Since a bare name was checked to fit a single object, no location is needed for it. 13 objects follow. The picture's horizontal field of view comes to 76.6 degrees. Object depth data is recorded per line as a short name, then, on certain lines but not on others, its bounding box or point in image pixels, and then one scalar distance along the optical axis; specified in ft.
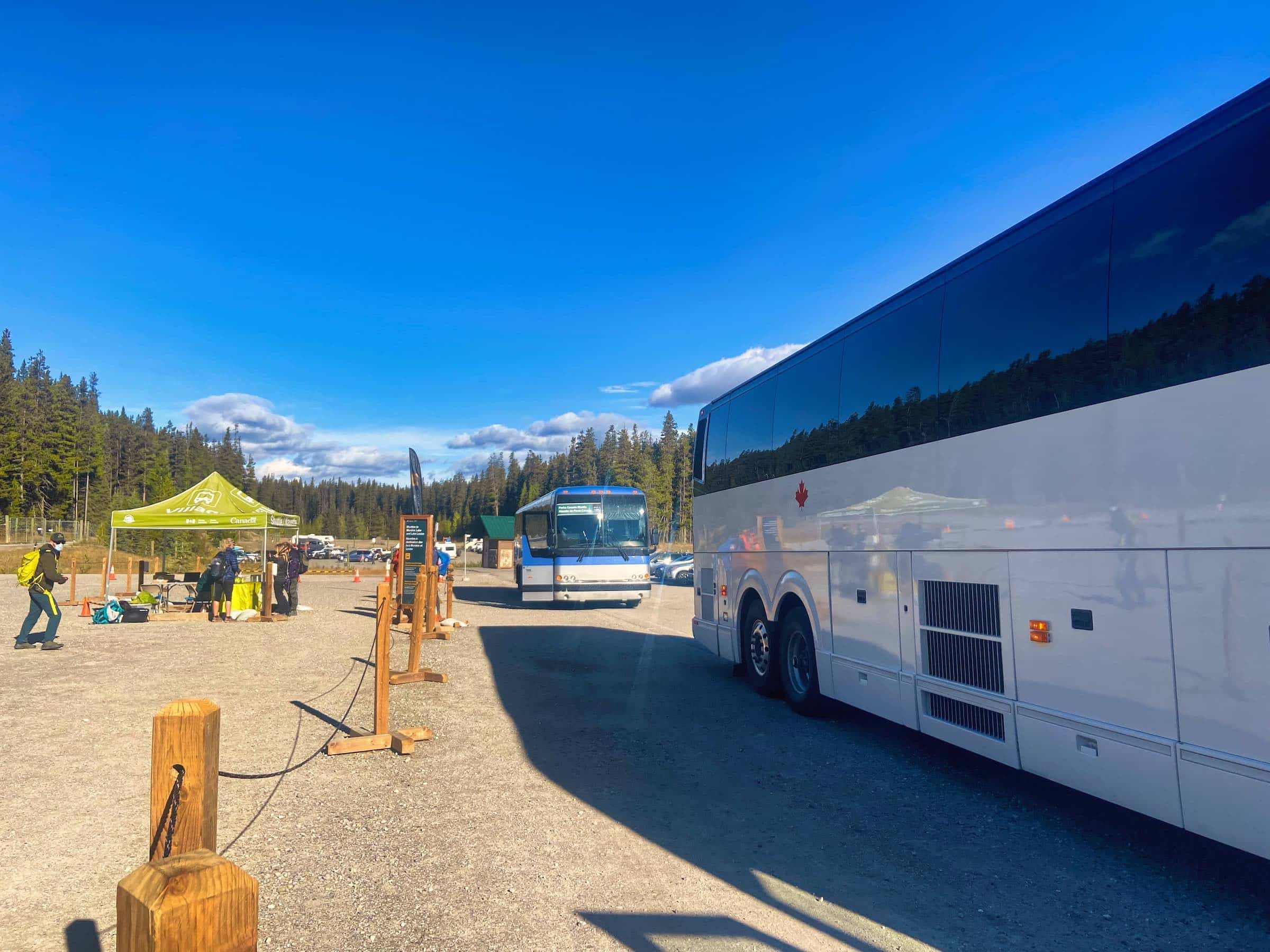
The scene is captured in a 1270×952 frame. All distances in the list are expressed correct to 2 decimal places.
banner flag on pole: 38.58
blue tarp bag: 59.31
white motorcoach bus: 12.71
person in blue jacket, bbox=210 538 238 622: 62.75
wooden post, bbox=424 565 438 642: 46.29
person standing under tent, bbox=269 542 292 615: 65.21
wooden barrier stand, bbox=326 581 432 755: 23.75
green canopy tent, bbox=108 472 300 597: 61.87
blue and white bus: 71.51
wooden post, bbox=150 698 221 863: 7.00
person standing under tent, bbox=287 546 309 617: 65.92
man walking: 43.60
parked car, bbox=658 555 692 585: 140.67
